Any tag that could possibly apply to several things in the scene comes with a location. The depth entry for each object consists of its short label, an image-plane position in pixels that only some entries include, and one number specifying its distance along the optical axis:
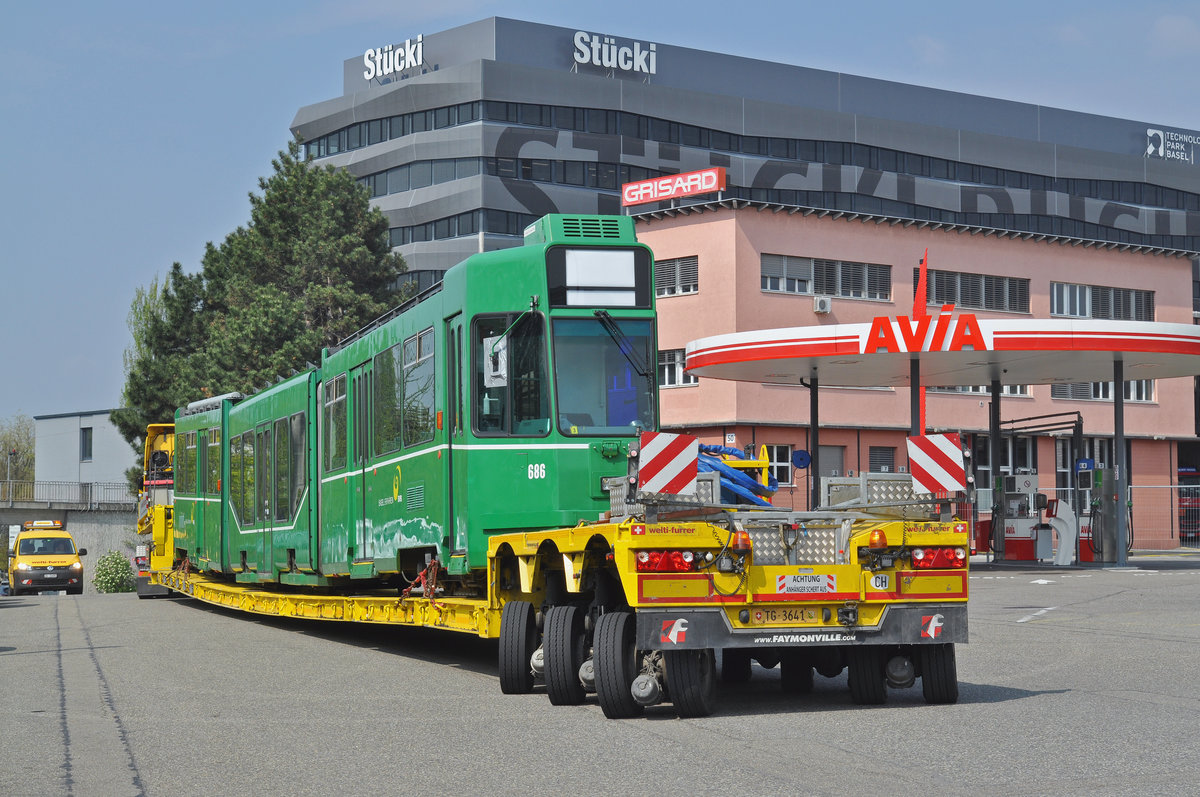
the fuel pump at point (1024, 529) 35.09
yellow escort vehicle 46.53
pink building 45.44
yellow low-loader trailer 9.88
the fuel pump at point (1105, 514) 33.47
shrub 54.00
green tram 12.52
